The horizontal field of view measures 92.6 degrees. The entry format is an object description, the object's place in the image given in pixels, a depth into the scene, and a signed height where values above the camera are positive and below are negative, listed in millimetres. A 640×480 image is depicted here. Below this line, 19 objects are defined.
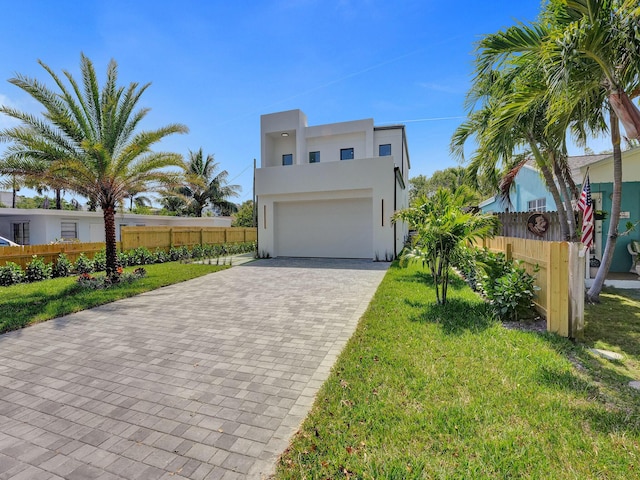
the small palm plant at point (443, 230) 5652 -37
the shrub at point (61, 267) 10680 -1177
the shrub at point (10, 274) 9406 -1251
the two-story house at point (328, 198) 13930 +1562
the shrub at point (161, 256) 15084 -1202
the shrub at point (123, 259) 13156 -1133
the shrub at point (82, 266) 11312 -1211
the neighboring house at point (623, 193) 9164 +1005
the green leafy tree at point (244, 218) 31156 +1337
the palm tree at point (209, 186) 30531 +4704
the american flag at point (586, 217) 8016 +259
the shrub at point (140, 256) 13892 -1106
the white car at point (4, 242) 14822 -383
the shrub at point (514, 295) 5047 -1127
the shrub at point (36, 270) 9969 -1211
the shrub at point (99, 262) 11680 -1122
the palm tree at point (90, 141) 8070 +2584
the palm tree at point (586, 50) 3623 +2213
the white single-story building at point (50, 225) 19234 +563
